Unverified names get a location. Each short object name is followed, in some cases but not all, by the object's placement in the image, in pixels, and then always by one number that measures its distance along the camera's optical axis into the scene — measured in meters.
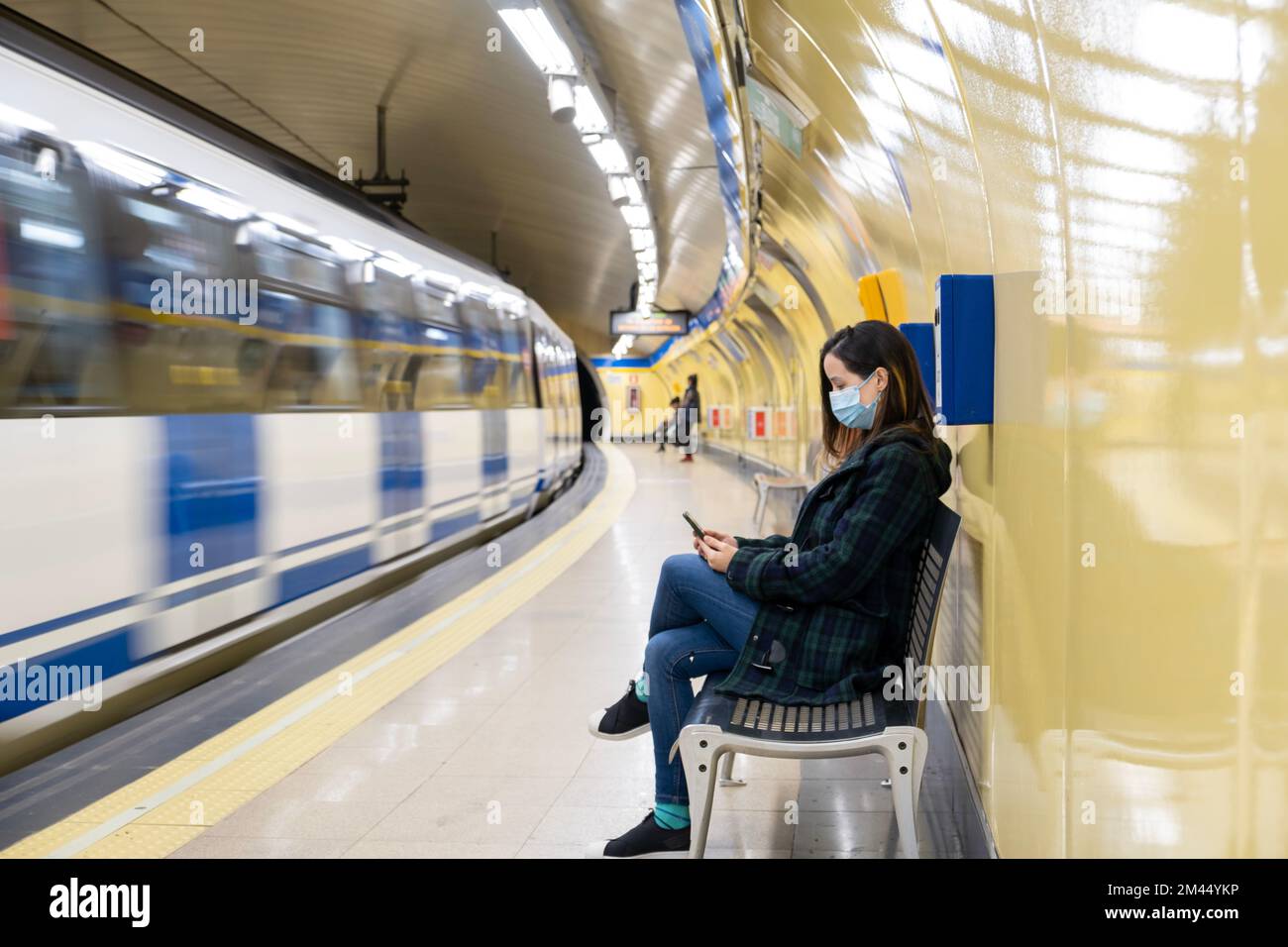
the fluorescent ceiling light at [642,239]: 16.34
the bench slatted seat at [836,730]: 2.87
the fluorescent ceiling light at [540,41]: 6.77
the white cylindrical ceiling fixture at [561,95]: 8.05
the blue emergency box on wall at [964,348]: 3.24
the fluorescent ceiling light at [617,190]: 11.80
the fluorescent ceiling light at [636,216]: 13.91
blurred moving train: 4.05
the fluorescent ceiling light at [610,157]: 10.24
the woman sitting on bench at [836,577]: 3.17
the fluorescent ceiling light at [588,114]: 8.59
